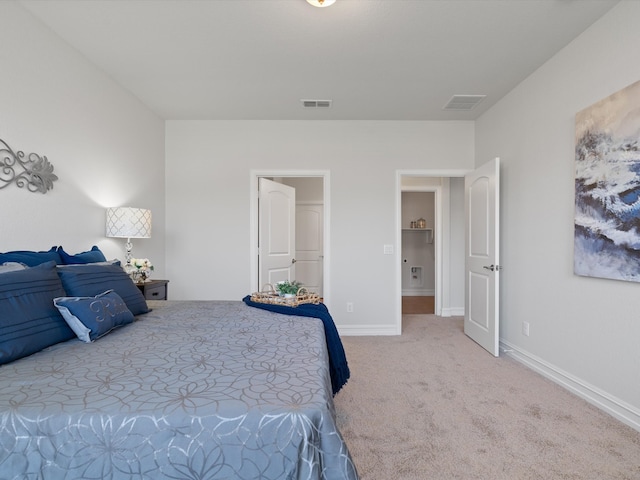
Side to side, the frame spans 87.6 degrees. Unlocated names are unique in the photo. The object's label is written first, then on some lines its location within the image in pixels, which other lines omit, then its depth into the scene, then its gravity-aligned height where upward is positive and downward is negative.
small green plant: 2.49 -0.35
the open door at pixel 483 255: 3.35 -0.15
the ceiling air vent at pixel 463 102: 3.51 +1.52
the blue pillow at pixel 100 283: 1.77 -0.24
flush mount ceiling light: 2.08 +1.50
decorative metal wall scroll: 2.04 +0.45
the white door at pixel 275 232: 4.23 +0.12
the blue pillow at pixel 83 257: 2.14 -0.12
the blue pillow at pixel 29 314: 1.34 -0.32
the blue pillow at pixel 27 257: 1.84 -0.10
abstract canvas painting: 2.04 +0.36
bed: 0.91 -0.51
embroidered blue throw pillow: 1.58 -0.37
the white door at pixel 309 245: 6.52 -0.08
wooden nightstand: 2.94 -0.45
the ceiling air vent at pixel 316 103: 3.59 +1.51
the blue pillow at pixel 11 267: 1.57 -0.13
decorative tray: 2.36 -0.42
